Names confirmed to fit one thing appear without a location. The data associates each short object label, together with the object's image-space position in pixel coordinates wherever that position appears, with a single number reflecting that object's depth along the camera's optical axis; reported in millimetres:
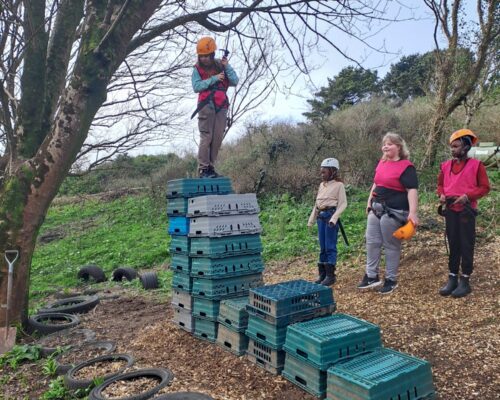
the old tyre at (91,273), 10297
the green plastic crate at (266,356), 3977
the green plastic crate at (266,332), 3955
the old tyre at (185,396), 3658
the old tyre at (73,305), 7023
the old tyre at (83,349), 4825
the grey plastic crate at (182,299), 5211
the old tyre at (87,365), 4273
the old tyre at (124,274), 9586
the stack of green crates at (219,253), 4906
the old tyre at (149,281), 8453
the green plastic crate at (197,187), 5207
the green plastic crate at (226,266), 4895
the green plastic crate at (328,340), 3459
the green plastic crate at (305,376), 3486
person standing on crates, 5395
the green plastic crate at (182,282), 5207
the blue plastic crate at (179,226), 5227
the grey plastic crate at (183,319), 5219
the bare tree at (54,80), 5949
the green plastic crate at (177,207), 5230
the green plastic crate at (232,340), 4473
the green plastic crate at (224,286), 4914
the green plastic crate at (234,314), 4445
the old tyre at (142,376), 3838
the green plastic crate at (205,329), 4914
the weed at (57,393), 4293
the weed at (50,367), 4824
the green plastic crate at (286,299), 3990
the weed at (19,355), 5212
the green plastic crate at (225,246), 4902
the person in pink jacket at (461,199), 5148
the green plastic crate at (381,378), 3002
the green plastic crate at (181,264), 5199
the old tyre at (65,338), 5414
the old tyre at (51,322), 6219
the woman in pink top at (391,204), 5332
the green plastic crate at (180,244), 5207
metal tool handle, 5791
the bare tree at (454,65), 9945
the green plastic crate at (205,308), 4898
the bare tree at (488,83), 10234
